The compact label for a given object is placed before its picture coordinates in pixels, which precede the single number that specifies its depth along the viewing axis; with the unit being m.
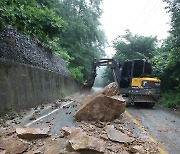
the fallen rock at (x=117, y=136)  3.15
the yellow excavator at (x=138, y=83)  7.67
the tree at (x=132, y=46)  15.32
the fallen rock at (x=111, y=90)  5.08
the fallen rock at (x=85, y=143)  2.60
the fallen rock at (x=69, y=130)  3.26
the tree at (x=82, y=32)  19.15
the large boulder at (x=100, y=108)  4.66
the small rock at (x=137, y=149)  2.74
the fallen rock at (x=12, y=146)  2.77
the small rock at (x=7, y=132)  3.48
